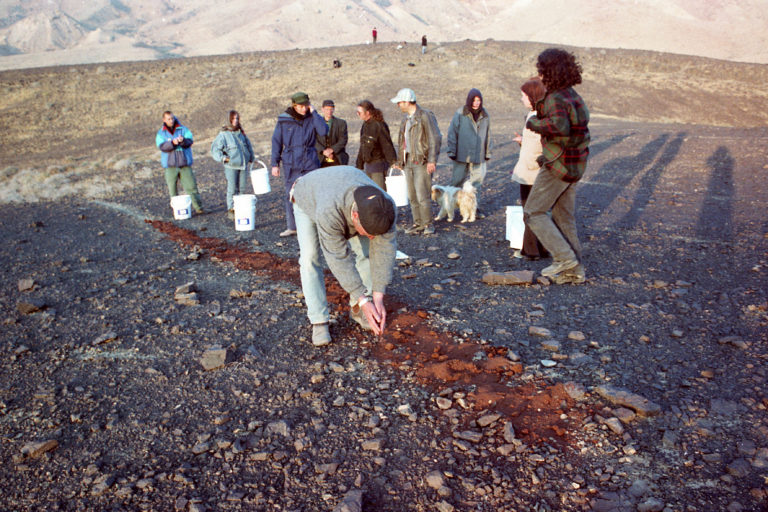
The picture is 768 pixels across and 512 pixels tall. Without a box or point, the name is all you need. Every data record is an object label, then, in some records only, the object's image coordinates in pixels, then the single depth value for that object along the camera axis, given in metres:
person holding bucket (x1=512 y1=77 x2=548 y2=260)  5.75
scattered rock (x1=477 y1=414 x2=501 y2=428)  3.14
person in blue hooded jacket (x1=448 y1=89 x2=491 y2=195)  7.57
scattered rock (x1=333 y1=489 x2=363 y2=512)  2.57
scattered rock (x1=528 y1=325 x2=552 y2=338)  4.17
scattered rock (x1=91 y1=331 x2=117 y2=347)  4.44
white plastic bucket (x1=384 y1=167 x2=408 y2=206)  7.61
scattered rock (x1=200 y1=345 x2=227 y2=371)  3.95
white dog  7.82
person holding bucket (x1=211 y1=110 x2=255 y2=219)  8.68
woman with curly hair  4.61
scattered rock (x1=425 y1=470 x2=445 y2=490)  2.72
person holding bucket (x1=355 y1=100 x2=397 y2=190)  6.99
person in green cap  7.07
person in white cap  6.99
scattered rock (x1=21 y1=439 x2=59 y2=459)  3.07
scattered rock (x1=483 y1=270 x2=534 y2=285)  5.25
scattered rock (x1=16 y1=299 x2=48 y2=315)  5.15
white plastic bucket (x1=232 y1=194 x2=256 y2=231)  7.78
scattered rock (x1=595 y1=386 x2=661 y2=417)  3.13
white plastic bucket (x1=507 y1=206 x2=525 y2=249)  6.34
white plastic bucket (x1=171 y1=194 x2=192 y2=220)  8.56
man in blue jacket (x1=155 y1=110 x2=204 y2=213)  8.55
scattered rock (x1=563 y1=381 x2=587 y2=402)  3.33
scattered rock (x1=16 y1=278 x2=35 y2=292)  5.79
